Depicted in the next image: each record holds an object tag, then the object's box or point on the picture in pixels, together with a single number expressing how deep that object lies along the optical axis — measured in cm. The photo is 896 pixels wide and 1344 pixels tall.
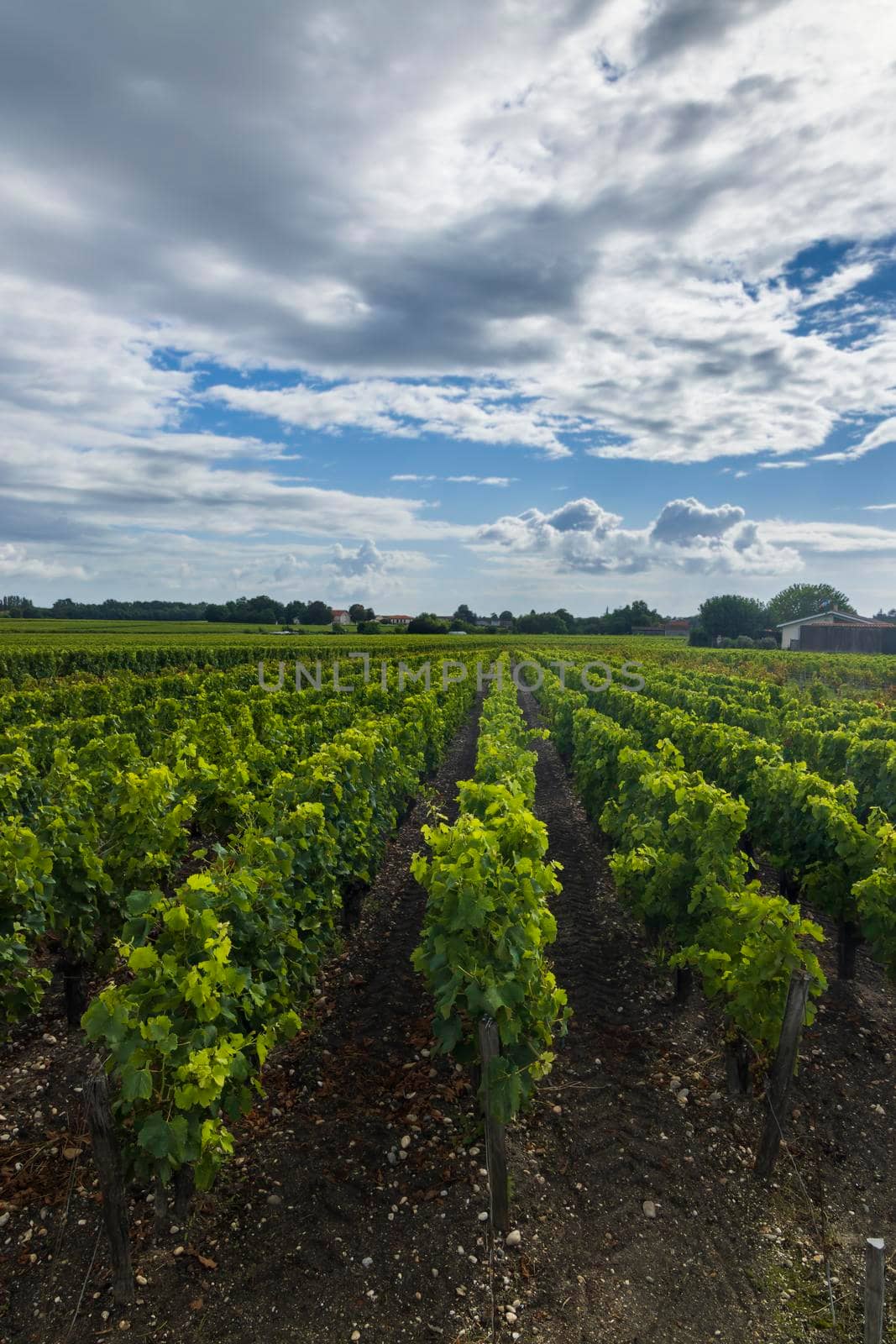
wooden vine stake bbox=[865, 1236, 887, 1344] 312
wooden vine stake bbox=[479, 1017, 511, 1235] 427
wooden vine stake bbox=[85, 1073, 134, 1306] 365
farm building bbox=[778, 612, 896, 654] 6600
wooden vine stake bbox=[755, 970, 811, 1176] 475
